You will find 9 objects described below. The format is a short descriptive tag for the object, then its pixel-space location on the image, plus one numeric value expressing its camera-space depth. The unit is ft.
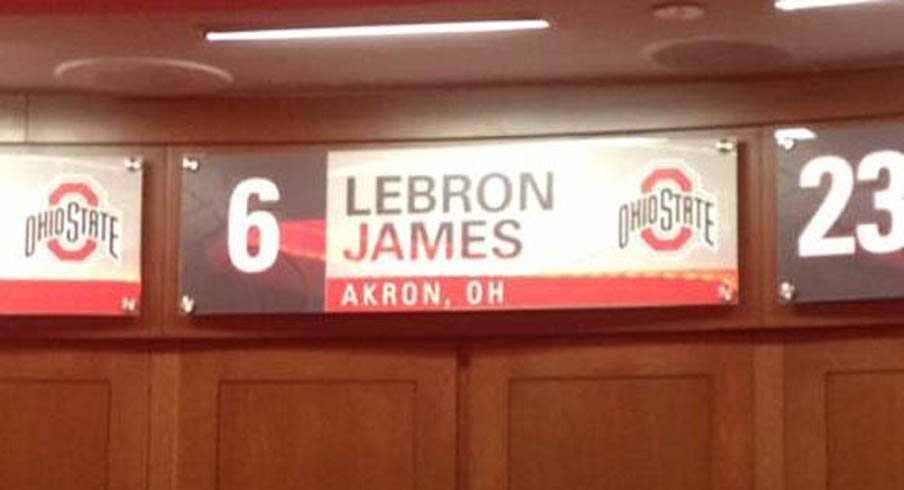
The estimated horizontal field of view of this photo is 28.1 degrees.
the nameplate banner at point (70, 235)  15.02
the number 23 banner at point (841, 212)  13.58
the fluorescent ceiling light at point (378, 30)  12.90
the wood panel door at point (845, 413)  13.55
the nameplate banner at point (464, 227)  14.26
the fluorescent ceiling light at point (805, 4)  12.19
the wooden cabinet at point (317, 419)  14.75
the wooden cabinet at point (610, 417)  14.14
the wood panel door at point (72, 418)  14.98
